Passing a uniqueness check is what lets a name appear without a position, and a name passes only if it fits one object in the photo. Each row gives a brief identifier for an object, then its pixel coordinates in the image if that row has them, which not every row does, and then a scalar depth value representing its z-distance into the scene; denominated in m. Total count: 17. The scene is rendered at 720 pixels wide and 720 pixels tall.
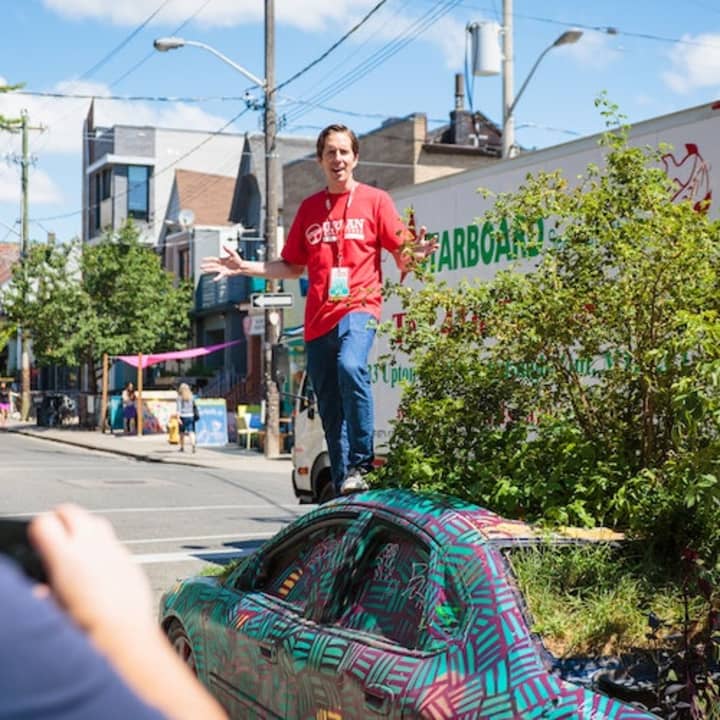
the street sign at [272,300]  21.16
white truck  9.09
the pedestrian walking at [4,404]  49.44
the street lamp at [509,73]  21.50
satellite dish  48.06
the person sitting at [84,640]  1.08
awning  38.97
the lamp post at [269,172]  25.53
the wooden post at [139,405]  36.98
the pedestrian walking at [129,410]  38.44
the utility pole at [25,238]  49.47
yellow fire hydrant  32.41
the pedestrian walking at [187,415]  29.00
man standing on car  6.37
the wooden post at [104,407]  40.62
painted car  3.39
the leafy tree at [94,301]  40.91
